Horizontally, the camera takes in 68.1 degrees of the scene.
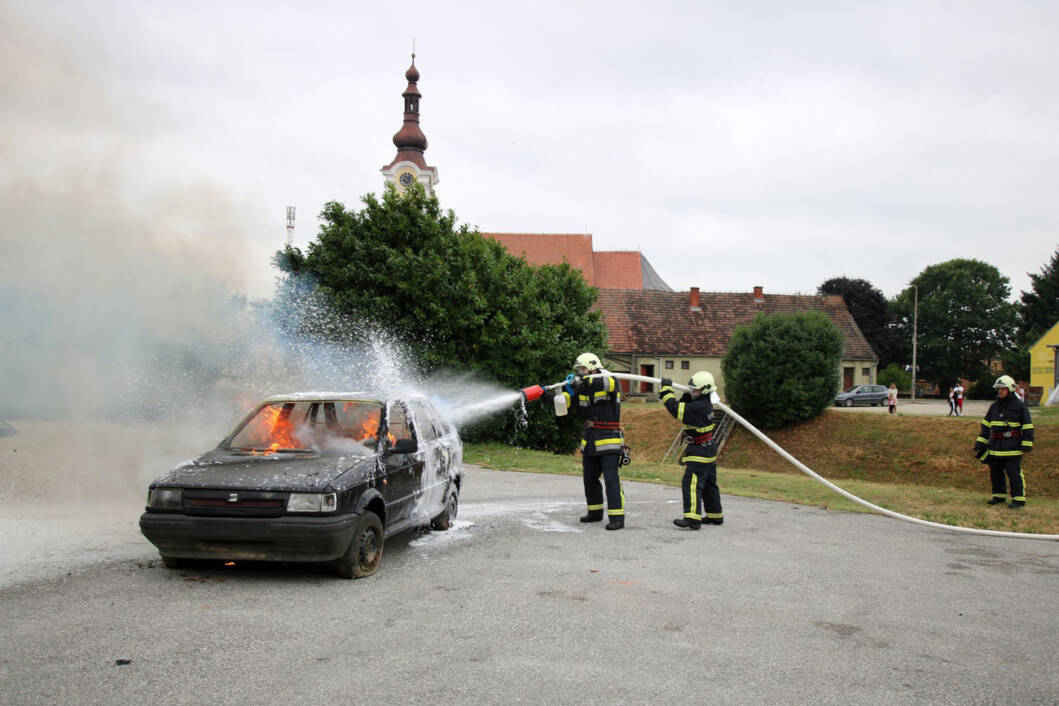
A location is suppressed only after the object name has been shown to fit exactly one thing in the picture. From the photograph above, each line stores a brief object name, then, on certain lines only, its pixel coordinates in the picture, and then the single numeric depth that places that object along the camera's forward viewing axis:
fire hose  9.25
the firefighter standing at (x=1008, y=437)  11.89
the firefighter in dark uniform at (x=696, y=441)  9.07
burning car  5.91
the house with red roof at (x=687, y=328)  52.97
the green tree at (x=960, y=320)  69.50
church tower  58.16
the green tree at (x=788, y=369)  32.41
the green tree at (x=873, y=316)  72.25
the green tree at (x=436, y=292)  19.48
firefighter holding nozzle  8.91
